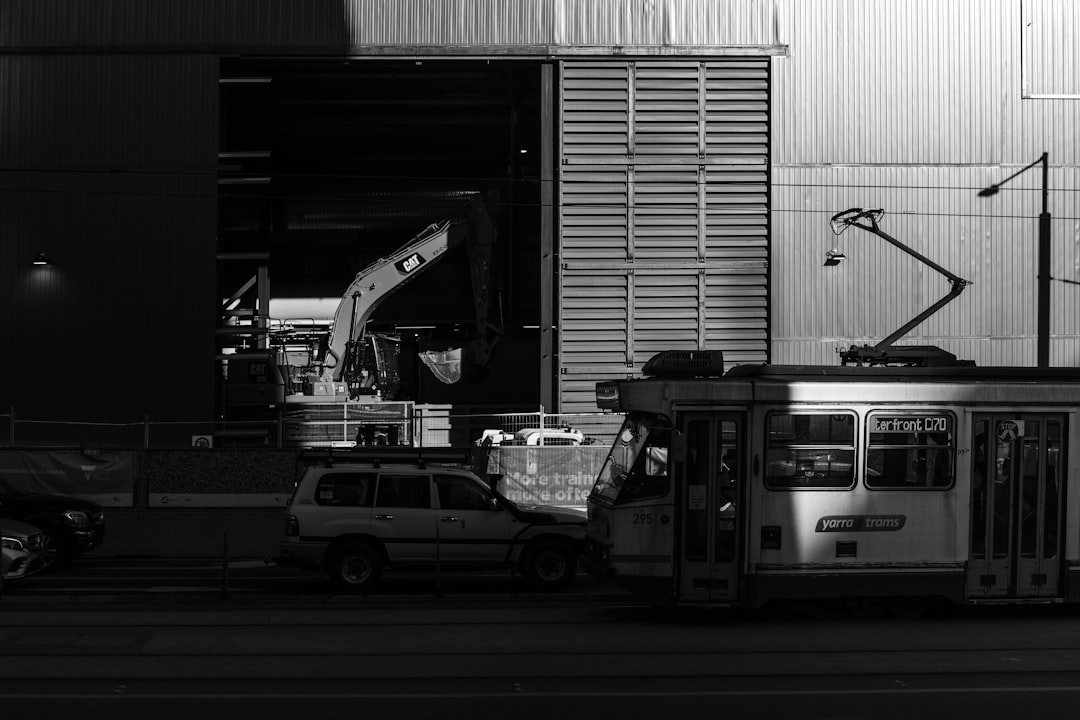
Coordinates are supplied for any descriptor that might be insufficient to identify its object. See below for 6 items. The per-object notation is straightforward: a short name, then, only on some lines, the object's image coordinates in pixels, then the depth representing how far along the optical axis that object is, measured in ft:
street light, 75.41
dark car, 57.16
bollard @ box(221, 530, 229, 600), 46.24
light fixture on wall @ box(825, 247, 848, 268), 85.92
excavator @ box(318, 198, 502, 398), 106.22
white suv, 49.78
